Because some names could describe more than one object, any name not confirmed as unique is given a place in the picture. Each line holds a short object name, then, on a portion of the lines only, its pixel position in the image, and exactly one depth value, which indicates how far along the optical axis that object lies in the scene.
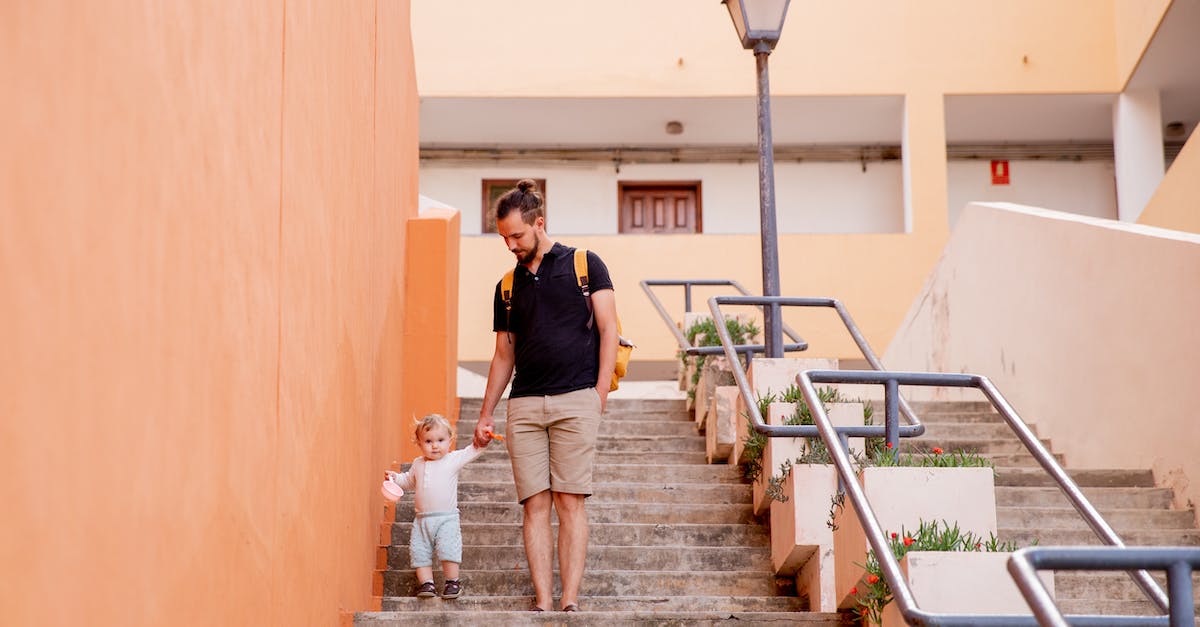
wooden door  18.66
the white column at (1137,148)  16.28
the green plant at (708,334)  9.77
